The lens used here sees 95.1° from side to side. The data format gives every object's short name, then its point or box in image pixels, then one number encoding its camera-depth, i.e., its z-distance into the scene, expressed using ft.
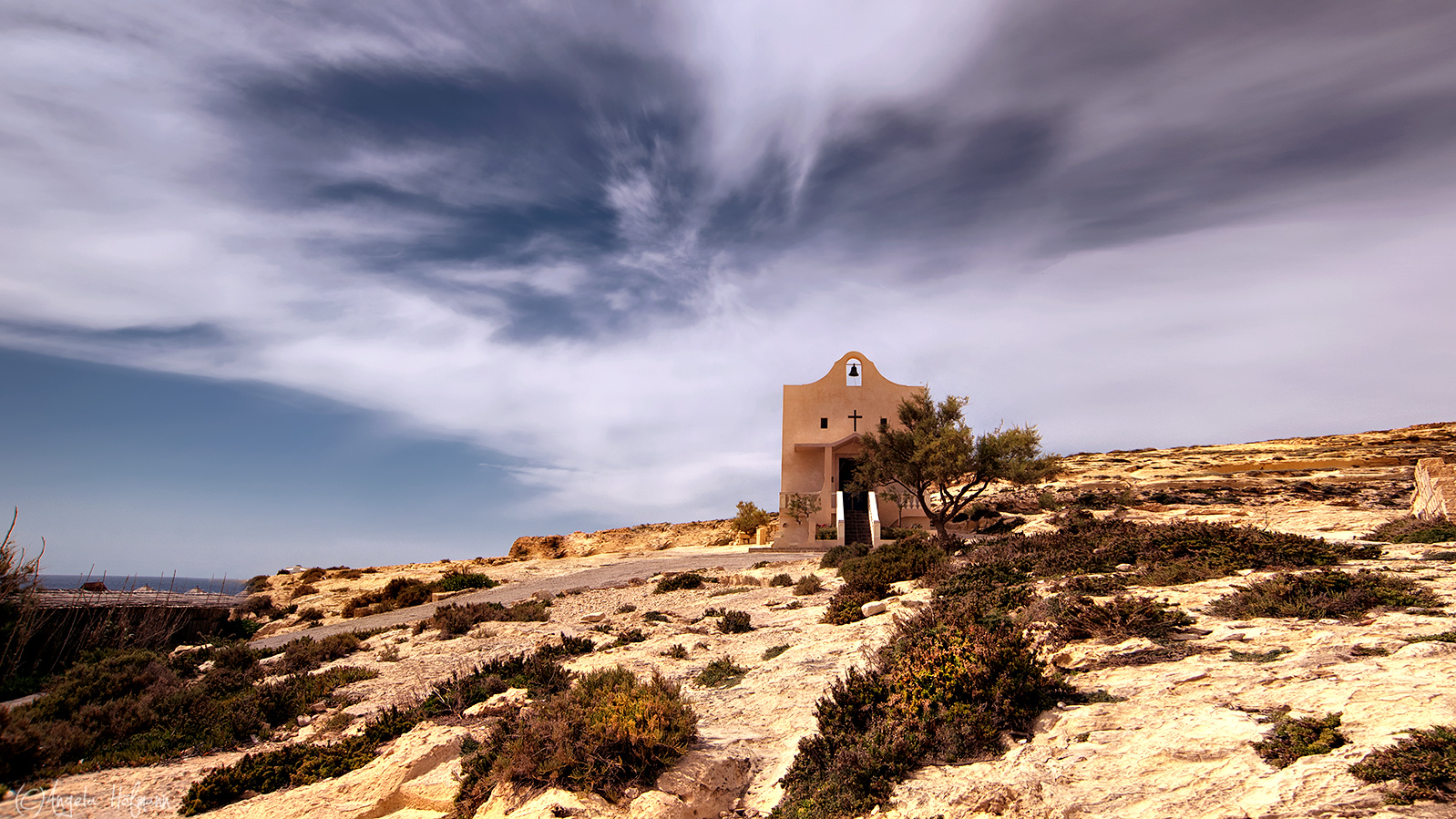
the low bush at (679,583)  61.98
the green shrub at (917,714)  17.33
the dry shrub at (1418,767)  11.91
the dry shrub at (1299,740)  14.14
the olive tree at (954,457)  70.74
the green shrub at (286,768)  22.08
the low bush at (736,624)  40.21
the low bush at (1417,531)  35.19
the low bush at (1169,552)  31.14
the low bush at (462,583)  84.07
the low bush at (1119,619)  23.91
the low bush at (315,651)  41.52
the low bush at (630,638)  38.29
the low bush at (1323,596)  22.98
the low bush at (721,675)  28.96
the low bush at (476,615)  47.65
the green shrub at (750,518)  119.96
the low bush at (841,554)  66.39
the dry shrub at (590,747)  18.85
